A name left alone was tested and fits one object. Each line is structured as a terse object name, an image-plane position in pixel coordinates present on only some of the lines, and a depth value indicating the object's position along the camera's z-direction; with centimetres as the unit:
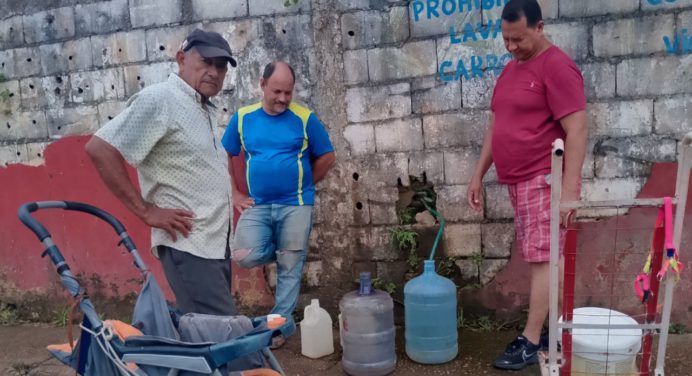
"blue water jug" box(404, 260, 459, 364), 342
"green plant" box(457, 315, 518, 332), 378
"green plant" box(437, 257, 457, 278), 381
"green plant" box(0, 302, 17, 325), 455
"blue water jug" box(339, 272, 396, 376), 338
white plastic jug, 362
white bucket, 249
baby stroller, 191
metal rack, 225
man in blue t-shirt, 345
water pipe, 354
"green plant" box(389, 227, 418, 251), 380
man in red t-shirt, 283
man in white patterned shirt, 242
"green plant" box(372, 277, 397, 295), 391
